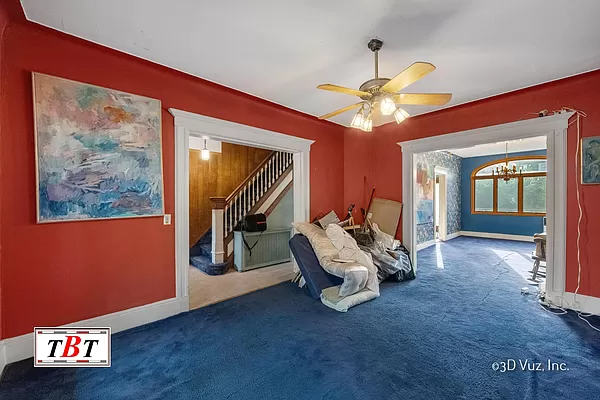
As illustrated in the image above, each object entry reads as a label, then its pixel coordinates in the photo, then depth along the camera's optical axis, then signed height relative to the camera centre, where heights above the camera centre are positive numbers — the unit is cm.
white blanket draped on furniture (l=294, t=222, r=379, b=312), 290 -82
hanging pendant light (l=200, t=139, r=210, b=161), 491 +85
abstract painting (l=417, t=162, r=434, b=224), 625 +7
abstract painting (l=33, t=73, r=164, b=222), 205 +42
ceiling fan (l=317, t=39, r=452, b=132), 197 +84
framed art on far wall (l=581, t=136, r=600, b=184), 271 +37
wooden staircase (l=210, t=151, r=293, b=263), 446 -3
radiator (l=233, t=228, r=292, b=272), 448 -97
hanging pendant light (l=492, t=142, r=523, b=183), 633 +61
